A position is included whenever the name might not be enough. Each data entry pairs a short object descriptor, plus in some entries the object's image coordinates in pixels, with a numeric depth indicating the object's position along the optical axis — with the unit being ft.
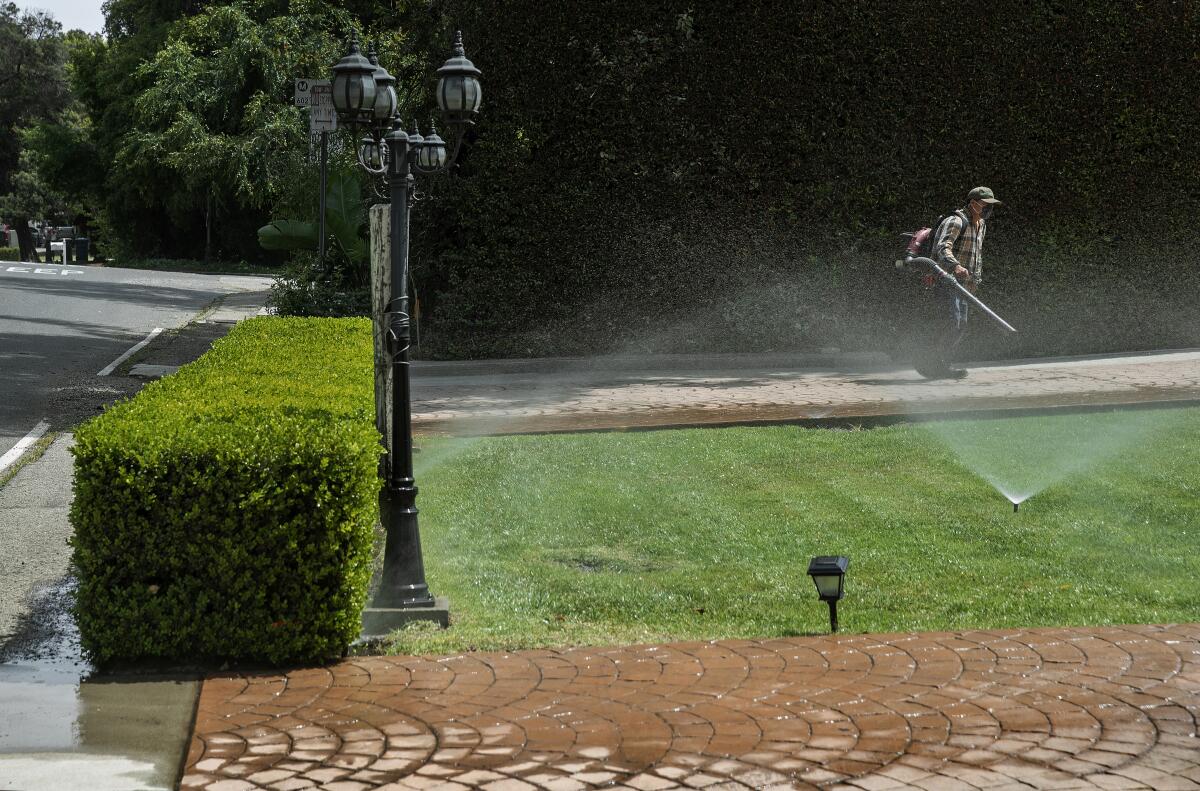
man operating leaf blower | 46.55
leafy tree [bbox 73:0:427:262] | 71.61
